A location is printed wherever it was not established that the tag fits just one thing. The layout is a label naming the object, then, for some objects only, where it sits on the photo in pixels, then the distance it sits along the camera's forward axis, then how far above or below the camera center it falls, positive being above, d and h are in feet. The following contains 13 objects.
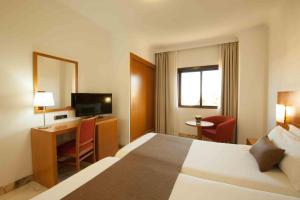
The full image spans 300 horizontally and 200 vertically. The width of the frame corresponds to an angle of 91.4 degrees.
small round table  9.75 -1.96
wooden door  11.32 -0.01
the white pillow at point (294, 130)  4.82 -1.18
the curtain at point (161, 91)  14.10 +0.48
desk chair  6.82 -2.47
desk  6.12 -2.43
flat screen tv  8.58 -0.49
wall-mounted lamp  5.93 -0.70
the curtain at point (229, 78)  11.46 +1.43
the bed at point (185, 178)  3.21 -2.15
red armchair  9.65 -2.50
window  12.82 +0.88
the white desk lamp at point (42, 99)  6.51 -0.15
